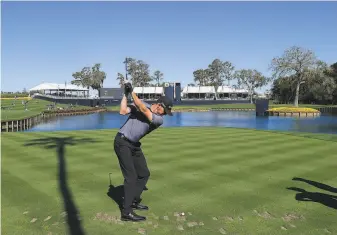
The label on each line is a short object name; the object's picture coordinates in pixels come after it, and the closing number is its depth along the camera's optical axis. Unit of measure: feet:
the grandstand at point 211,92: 542.98
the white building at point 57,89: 464.24
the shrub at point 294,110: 229.17
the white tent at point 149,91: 528.63
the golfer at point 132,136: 23.52
